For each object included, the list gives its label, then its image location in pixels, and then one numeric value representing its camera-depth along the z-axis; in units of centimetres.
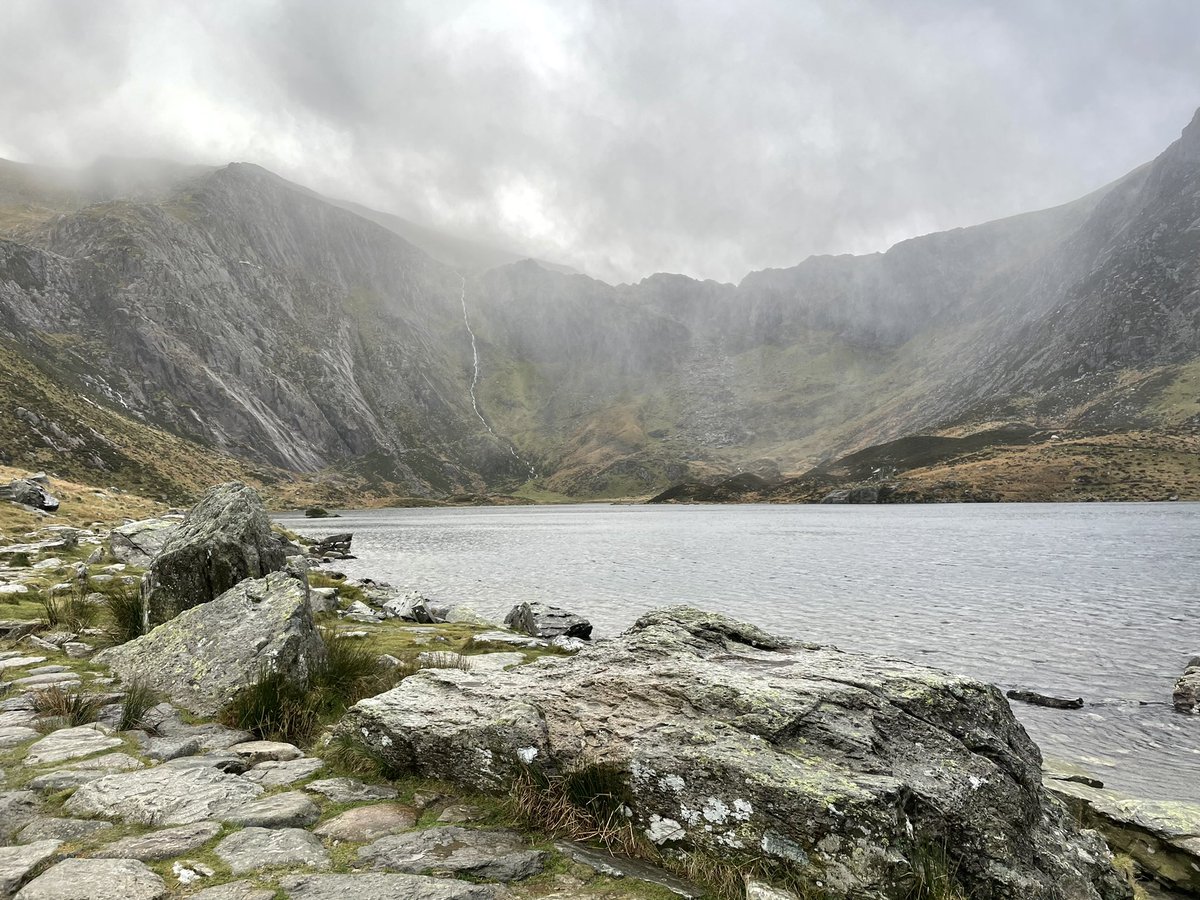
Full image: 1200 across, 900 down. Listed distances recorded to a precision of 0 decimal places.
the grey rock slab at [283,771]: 674
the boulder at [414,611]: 2427
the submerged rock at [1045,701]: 1800
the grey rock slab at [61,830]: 515
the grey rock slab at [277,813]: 565
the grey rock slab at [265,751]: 740
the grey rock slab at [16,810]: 532
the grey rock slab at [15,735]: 741
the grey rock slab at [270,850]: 490
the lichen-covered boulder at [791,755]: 523
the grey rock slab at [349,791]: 636
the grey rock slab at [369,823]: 557
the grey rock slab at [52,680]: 971
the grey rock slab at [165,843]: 490
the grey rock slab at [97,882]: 413
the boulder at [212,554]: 1396
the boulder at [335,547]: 6129
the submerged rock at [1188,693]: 1753
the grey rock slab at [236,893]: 429
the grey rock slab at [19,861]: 430
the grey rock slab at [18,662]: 1088
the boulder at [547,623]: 2394
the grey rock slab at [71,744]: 703
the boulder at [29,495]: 3972
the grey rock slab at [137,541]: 2550
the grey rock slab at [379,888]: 445
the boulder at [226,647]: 941
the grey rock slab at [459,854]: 500
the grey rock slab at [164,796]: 571
